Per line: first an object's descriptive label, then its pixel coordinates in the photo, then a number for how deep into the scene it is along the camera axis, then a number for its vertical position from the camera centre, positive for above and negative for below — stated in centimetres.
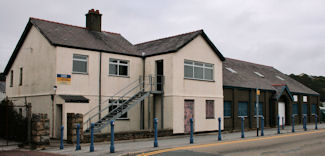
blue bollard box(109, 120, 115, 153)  1304 -161
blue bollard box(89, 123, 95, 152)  1375 -168
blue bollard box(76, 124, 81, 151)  1452 -148
